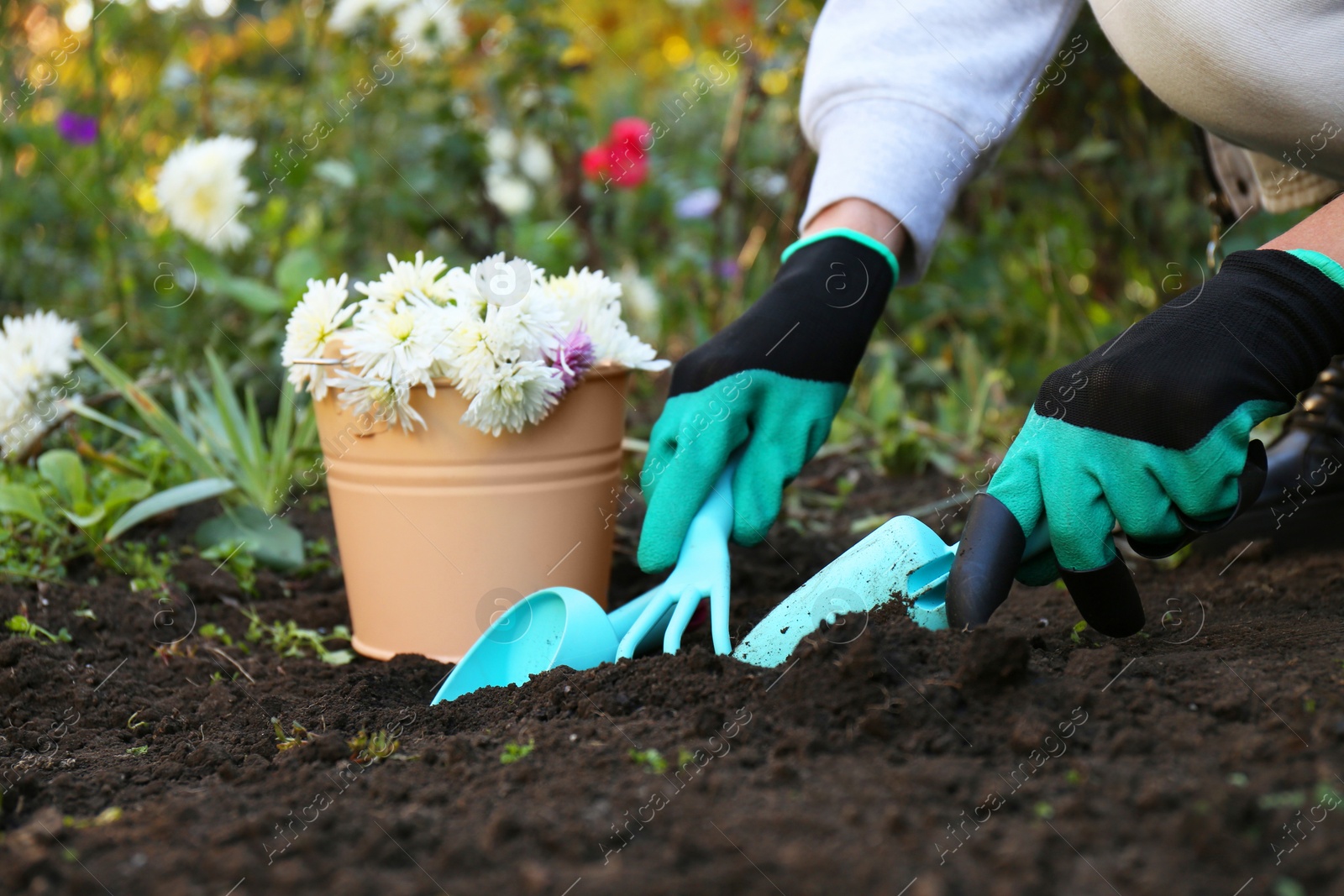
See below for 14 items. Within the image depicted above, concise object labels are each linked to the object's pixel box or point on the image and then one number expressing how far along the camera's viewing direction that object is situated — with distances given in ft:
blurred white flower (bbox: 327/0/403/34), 8.46
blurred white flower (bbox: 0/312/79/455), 5.87
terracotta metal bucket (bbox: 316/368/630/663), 4.76
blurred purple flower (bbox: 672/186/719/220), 10.03
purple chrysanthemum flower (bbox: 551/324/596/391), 4.61
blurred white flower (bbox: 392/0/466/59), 8.74
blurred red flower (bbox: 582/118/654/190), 9.73
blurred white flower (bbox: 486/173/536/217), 10.59
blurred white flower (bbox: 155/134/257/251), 7.19
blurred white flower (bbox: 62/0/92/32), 8.21
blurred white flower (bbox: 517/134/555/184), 11.16
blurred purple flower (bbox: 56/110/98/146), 8.61
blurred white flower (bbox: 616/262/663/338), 8.95
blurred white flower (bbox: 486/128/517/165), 11.07
